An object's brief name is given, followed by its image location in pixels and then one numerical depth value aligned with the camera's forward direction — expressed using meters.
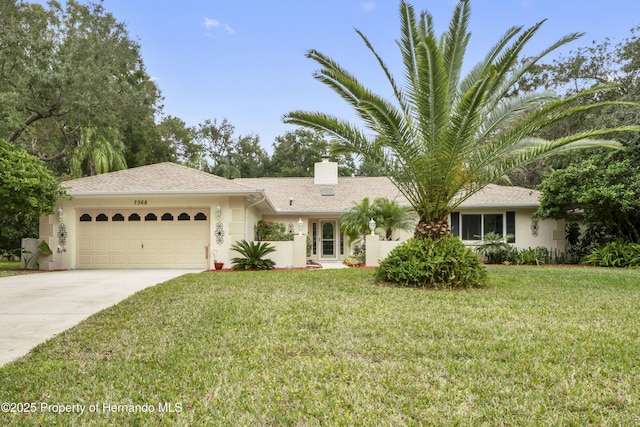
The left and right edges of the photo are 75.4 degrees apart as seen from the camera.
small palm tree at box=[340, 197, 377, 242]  16.34
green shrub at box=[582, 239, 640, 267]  14.36
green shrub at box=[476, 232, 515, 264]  16.56
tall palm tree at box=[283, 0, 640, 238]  7.97
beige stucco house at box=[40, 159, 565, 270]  13.84
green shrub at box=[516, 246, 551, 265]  16.15
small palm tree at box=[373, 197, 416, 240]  16.19
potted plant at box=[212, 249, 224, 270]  13.40
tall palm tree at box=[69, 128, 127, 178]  20.92
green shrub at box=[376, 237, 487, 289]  8.62
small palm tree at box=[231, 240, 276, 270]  13.33
